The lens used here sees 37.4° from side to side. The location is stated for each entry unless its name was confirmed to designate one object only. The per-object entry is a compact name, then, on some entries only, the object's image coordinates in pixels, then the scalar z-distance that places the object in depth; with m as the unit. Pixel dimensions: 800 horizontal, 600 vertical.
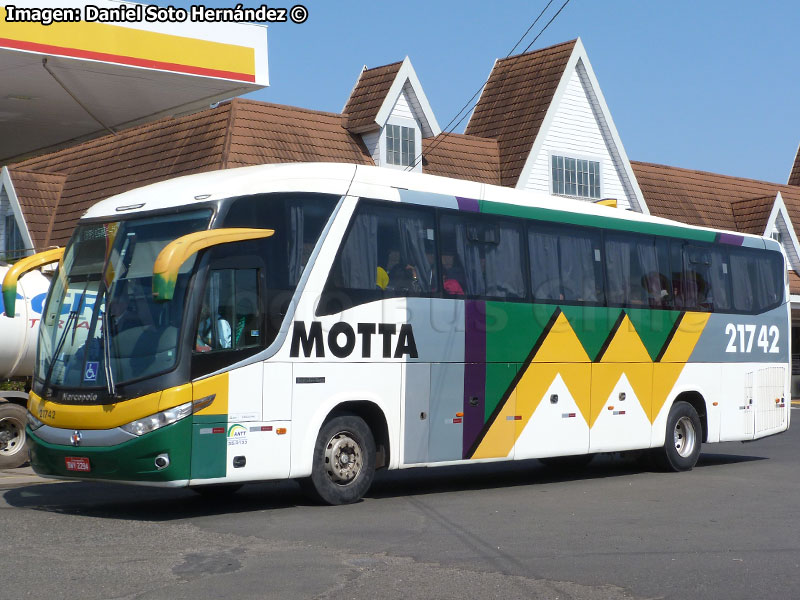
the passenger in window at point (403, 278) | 13.00
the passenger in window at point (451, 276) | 13.65
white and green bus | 11.10
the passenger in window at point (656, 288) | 16.69
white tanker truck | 16.45
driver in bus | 11.15
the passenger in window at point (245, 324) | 11.48
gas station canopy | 15.73
